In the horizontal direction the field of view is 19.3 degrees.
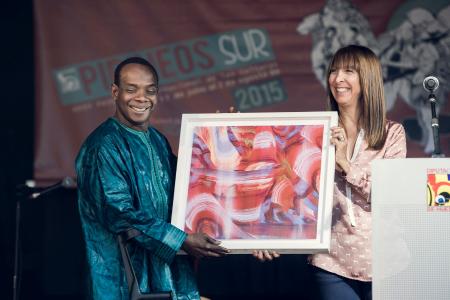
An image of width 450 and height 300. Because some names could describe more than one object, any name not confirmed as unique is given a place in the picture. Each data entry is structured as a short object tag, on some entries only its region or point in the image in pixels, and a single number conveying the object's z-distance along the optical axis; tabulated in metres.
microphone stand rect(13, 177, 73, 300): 7.10
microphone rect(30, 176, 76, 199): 7.05
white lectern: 4.50
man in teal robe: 4.99
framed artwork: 5.14
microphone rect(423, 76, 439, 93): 4.95
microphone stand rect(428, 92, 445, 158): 4.85
